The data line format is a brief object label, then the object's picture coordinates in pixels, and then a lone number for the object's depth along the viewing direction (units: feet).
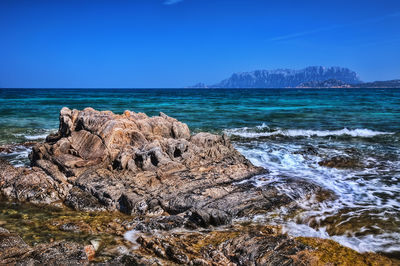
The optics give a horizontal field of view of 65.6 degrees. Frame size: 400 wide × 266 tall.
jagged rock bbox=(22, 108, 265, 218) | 22.89
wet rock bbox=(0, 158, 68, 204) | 24.30
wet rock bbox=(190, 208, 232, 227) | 19.16
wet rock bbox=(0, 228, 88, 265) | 13.10
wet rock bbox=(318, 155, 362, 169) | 33.73
